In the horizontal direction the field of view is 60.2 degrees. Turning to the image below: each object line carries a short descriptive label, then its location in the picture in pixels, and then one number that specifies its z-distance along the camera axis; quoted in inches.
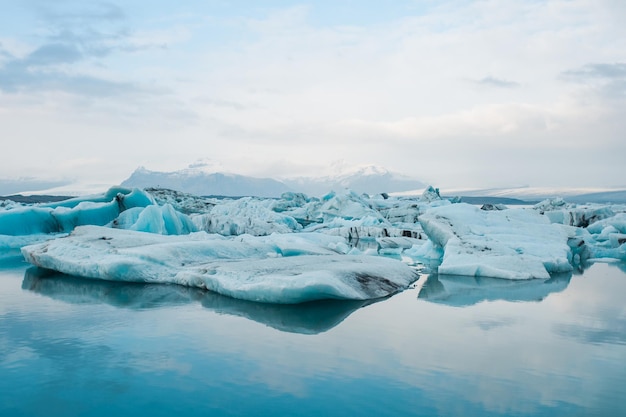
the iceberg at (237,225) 756.6
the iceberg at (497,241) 395.2
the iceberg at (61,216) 615.2
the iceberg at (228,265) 274.2
